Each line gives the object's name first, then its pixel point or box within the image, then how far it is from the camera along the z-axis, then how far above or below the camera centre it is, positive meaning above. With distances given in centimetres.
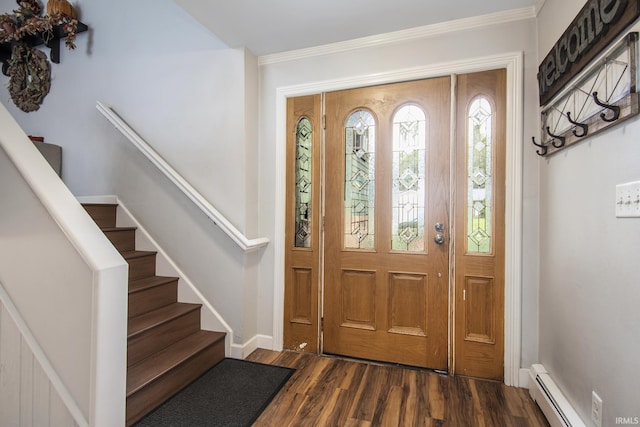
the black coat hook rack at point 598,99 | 99 +47
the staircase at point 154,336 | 163 -80
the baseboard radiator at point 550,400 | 133 -88
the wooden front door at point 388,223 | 202 -5
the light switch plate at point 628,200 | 97 +6
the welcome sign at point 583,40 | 102 +71
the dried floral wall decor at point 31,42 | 270 +160
